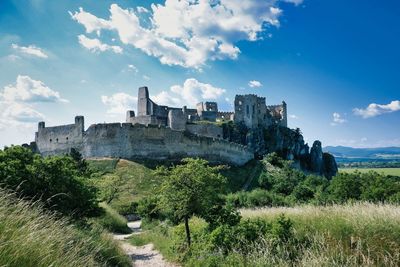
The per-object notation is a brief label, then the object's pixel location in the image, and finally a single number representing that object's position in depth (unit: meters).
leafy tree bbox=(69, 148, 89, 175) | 38.41
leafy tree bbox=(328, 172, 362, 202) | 36.65
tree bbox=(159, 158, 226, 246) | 16.52
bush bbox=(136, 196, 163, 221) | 31.69
